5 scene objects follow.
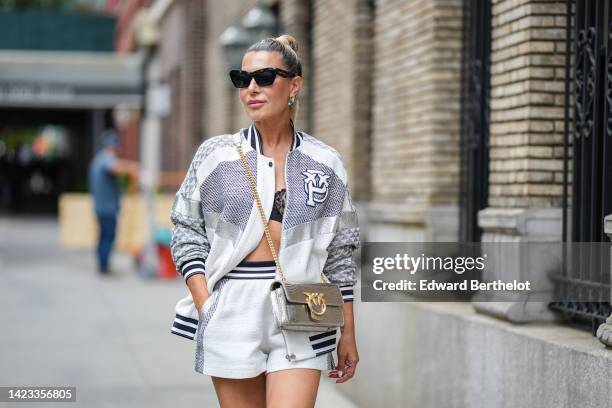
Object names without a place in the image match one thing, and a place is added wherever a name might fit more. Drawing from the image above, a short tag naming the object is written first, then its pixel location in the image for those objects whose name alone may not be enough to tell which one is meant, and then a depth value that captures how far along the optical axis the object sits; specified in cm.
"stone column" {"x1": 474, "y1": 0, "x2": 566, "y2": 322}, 789
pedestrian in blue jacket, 2254
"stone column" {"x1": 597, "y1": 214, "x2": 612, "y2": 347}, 622
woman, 531
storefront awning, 3312
